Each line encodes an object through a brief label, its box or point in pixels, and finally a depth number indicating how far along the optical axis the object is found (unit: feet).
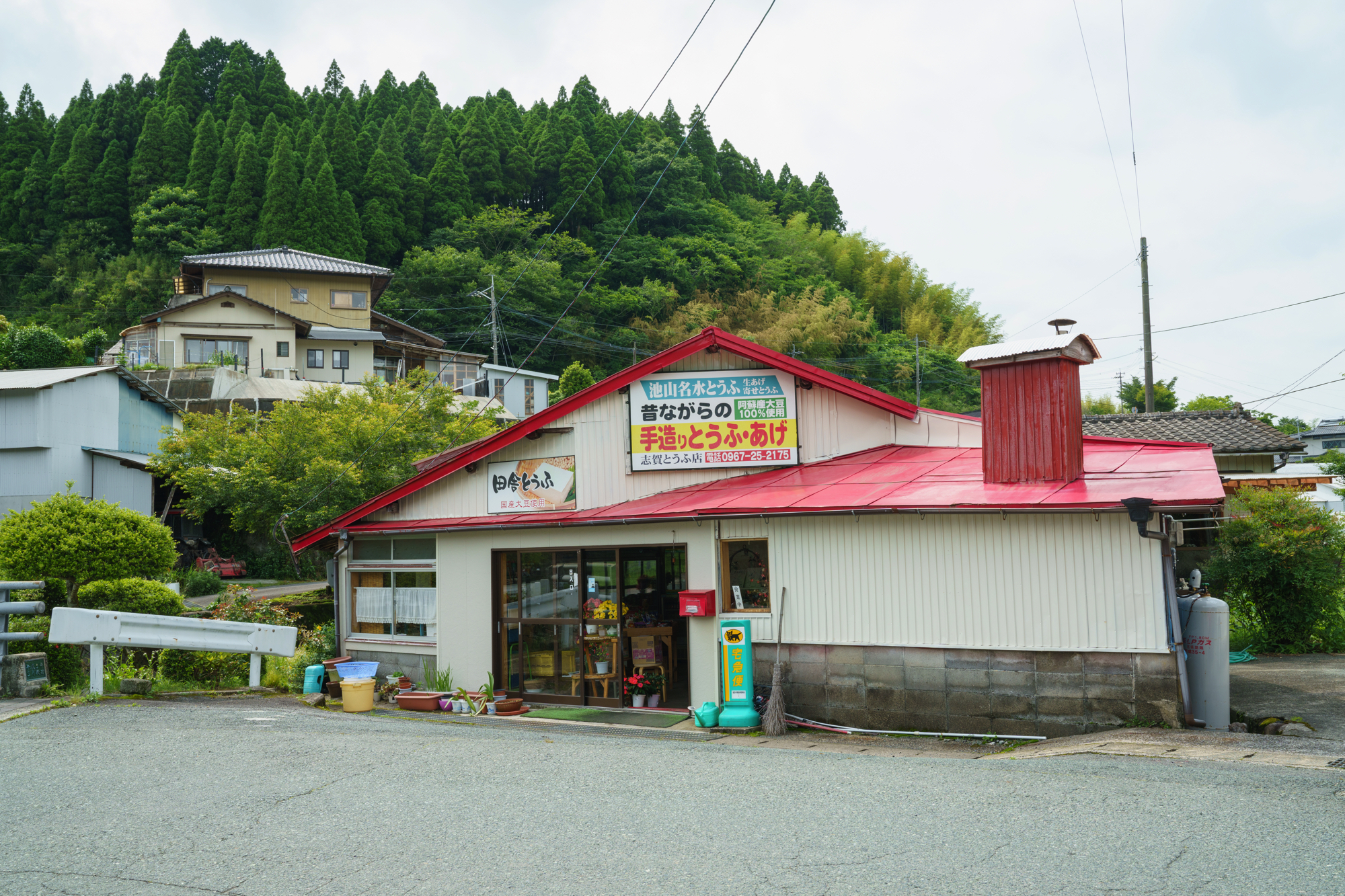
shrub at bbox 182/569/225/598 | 78.69
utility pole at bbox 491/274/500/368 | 131.75
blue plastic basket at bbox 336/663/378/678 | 42.42
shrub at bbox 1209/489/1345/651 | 43.52
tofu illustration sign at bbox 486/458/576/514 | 40.91
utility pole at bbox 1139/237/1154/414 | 78.61
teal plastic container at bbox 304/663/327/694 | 41.98
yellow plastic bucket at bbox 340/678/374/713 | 38.70
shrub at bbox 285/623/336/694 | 43.68
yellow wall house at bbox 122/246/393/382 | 127.34
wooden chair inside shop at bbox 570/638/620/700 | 38.93
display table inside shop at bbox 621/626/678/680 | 38.68
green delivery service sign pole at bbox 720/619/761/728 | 33.09
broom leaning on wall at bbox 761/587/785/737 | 32.24
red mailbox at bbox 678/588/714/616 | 34.91
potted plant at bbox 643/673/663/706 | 38.24
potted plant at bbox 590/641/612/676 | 39.11
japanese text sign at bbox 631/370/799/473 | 39.22
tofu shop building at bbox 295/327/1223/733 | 29.78
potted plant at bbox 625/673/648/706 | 38.14
